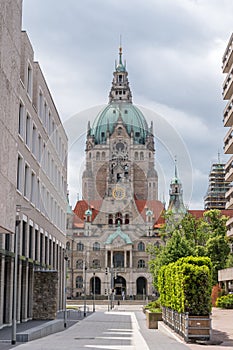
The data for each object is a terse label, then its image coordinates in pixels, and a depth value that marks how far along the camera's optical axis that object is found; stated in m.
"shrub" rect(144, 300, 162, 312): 47.41
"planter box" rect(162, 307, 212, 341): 24.83
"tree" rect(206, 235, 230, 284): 78.75
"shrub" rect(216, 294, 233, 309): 61.22
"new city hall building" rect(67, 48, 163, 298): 135.00
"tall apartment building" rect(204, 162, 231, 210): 171.12
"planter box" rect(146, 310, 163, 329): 35.62
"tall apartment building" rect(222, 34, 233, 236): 66.31
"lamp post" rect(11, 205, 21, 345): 23.95
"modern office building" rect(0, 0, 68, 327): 26.28
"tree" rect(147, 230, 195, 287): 58.97
